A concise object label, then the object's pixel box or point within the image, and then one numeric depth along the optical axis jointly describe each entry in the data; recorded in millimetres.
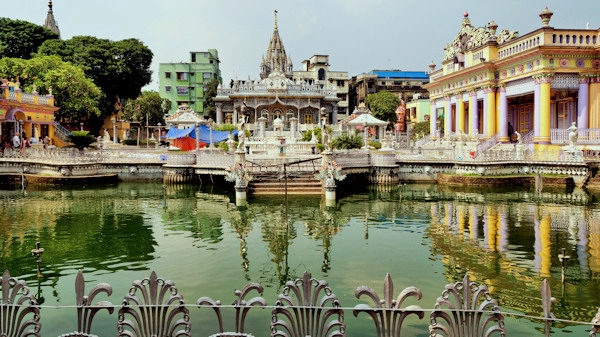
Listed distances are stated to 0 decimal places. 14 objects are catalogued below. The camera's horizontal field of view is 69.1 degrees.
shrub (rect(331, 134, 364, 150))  31547
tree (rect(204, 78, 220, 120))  68688
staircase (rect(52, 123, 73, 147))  40062
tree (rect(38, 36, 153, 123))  48500
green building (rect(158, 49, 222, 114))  73500
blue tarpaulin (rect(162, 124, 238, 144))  32375
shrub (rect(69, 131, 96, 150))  35156
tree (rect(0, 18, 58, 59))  47781
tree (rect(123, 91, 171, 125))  56688
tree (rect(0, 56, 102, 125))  38406
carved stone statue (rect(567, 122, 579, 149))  23953
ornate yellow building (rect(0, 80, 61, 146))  32062
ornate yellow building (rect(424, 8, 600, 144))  26266
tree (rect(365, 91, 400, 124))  60062
